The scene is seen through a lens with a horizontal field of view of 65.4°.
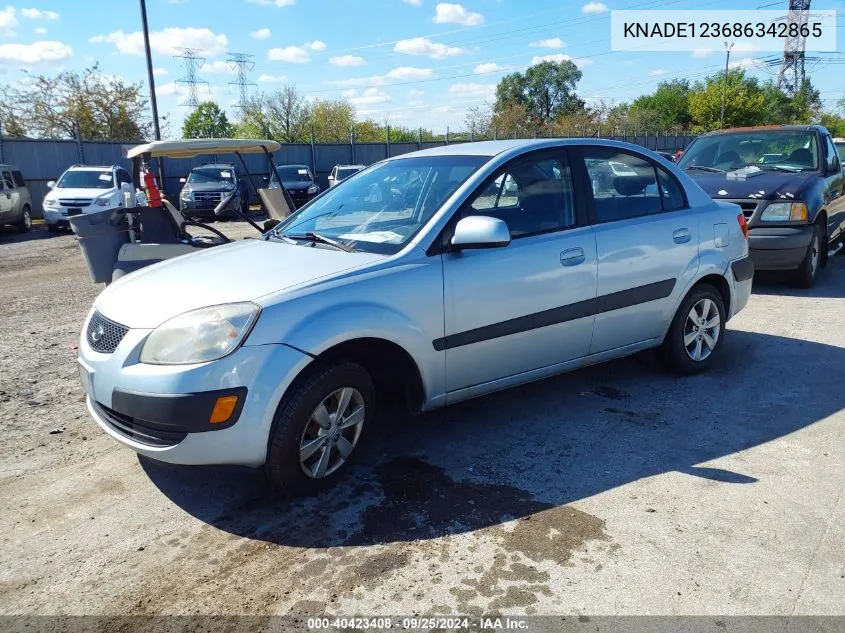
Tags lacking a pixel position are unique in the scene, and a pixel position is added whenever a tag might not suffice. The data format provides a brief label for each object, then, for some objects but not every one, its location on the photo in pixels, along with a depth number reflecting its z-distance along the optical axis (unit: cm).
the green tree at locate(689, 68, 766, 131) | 5856
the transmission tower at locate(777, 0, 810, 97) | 5138
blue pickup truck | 752
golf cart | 558
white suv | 1622
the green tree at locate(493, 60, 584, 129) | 8506
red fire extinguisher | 598
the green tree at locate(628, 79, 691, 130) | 6444
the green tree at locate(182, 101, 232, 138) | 7444
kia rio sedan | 297
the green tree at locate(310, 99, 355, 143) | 5793
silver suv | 1628
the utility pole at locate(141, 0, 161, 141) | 2030
